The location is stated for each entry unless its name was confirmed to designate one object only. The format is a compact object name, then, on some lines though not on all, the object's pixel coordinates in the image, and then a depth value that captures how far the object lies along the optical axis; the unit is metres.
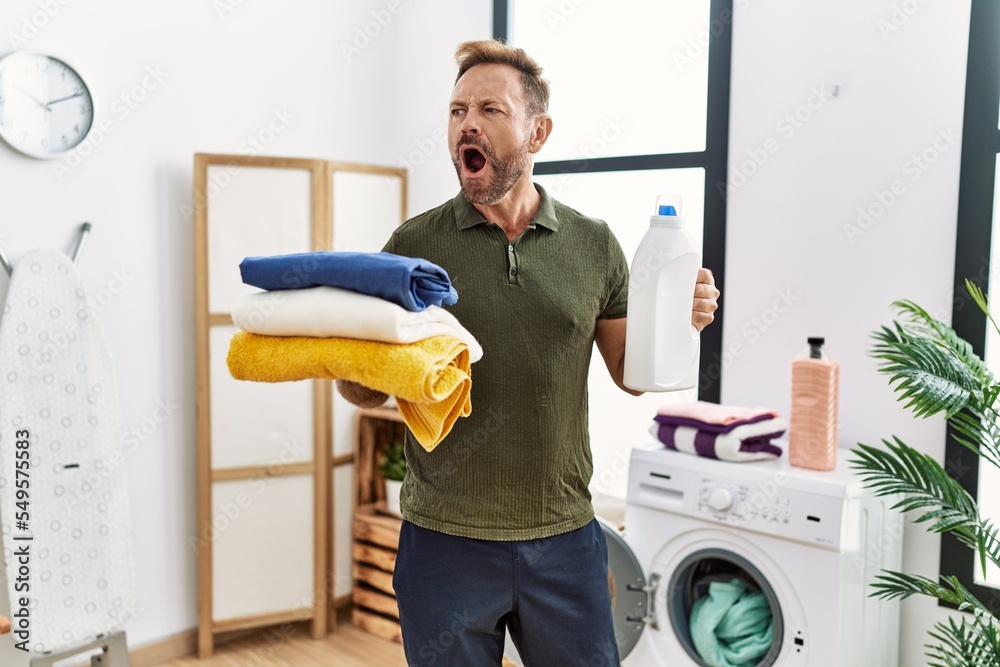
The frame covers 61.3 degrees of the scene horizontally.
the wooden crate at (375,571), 2.96
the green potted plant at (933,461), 1.69
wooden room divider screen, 2.74
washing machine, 1.97
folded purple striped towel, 2.15
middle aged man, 1.36
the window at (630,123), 2.58
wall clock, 2.32
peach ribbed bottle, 2.09
